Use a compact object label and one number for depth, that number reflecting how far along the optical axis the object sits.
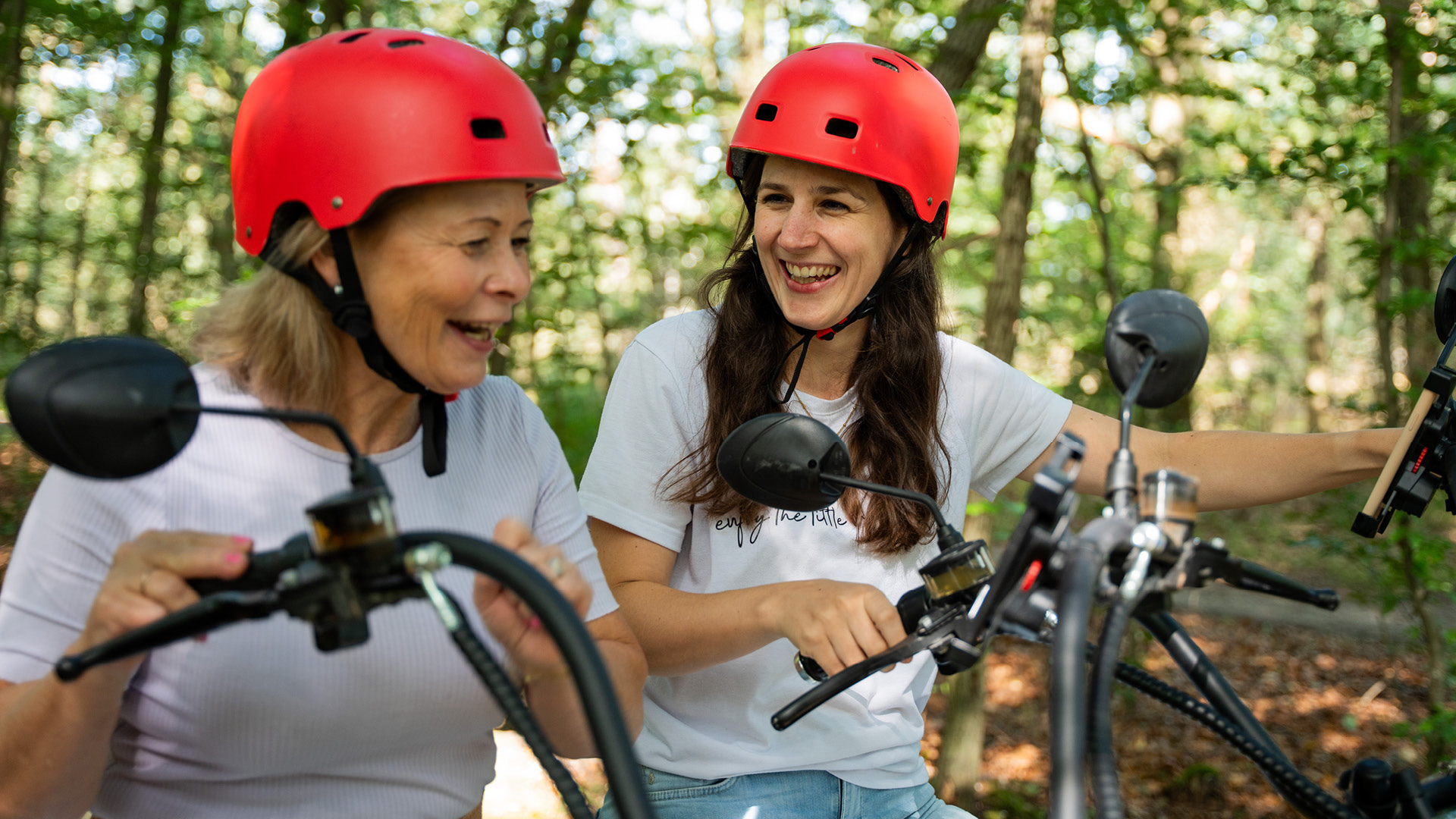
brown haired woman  2.43
